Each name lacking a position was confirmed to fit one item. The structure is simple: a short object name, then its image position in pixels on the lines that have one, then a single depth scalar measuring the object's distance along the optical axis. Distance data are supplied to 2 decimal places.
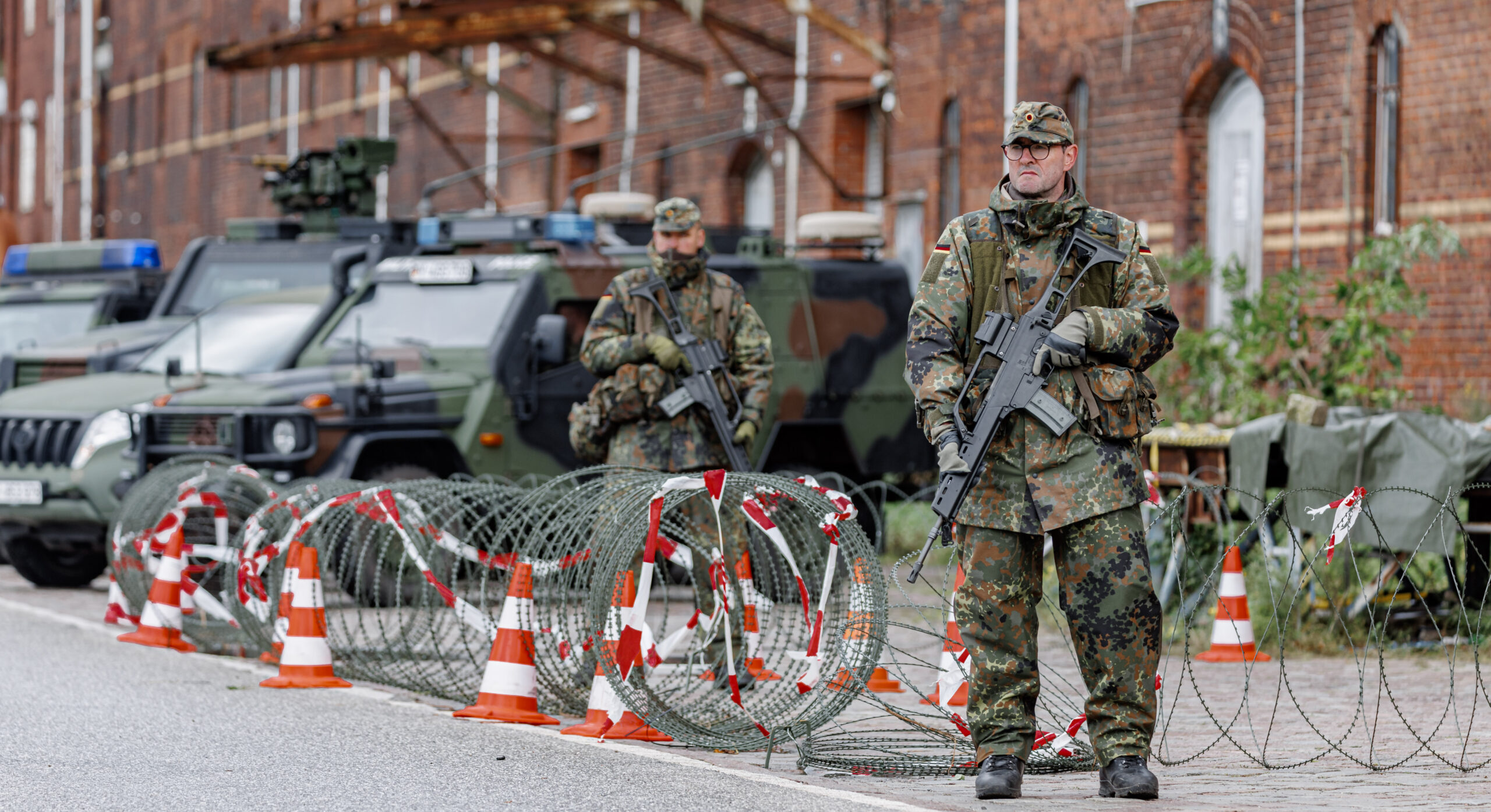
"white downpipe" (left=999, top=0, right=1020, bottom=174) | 40.22
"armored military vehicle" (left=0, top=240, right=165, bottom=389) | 36.22
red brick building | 31.92
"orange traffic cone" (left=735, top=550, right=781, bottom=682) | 16.25
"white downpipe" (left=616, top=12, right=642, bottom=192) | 53.22
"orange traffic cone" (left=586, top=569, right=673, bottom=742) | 15.11
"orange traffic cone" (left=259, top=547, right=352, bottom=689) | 18.58
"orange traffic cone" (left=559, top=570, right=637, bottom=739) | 15.42
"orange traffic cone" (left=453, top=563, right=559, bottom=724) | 16.22
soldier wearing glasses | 12.69
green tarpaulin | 19.91
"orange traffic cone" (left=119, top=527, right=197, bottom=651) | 21.34
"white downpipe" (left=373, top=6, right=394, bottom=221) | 65.06
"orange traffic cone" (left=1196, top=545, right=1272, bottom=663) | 20.86
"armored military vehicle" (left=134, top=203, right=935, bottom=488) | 24.66
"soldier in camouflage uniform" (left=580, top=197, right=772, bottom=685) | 18.55
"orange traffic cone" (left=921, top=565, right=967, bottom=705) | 16.39
